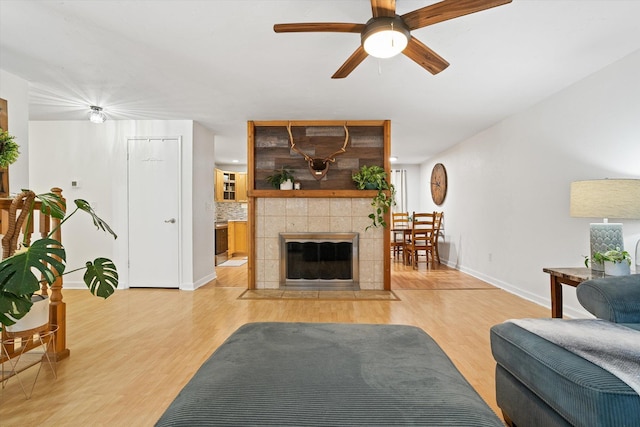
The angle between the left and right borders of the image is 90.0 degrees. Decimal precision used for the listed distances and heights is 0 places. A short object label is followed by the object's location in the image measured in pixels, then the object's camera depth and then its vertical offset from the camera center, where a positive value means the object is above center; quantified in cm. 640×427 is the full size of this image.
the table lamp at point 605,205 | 208 +6
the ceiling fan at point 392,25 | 168 +109
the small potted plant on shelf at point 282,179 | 445 +51
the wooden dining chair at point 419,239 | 577 -46
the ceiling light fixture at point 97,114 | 371 +122
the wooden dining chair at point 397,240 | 611 -51
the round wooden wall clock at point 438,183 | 662 +68
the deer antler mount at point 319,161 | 440 +76
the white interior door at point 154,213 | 442 +5
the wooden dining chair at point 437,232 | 617 -34
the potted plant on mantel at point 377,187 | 438 +39
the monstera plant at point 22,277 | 130 -25
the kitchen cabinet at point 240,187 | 805 +74
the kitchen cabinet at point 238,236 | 773 -49
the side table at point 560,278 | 225 -47
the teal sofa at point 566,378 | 97 -57
